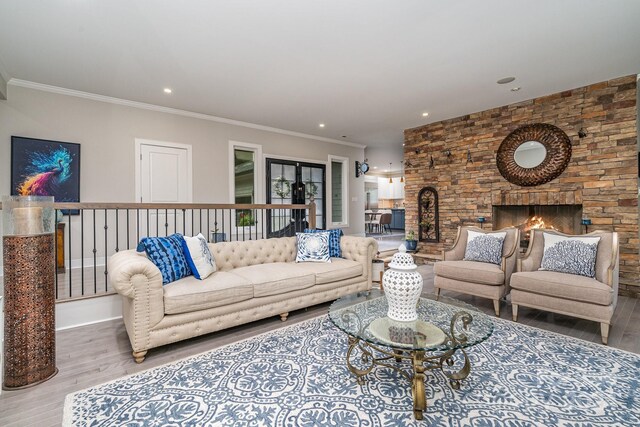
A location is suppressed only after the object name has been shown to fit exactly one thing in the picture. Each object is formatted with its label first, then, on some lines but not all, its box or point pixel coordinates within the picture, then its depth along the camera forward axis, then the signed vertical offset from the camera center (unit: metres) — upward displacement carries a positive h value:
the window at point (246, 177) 6.24 +0.81
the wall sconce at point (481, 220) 5.49 -0.12
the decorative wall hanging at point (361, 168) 8.18 +1.27
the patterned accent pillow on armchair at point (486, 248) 3.55 -0.41
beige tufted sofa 2.31 -0.66
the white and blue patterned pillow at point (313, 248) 3.69 -0.40
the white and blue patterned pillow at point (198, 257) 2.82 -0.39
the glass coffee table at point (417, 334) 1.69 -0.73
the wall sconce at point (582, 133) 4.40 +1.15
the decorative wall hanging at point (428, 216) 6.27 -0.04
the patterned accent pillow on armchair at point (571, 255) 2.93 -0.43
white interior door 5.10 +0.65
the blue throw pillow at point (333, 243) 3.96 -0.37
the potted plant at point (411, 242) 6.46 -0.60
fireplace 4.72 -0.09
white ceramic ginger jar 1.97 -0.48
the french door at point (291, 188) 6.75 +0.64
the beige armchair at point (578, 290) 2.58 -0.71
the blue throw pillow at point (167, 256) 2.66 -0.35
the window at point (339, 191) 7.98 +0.64
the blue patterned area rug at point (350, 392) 1.65 -1.10
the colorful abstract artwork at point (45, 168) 4.06 +0.70
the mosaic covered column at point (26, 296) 1.98 -0.52
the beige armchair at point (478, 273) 3.24 -0.67
